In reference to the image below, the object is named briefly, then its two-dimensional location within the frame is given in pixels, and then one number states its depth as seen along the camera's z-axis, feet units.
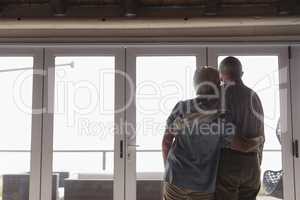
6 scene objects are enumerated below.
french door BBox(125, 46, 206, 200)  13.56
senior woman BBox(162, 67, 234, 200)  6.21
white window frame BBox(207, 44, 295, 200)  13.29
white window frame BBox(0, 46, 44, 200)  13.55
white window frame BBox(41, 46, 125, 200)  13.50
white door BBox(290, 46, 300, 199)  13.26
